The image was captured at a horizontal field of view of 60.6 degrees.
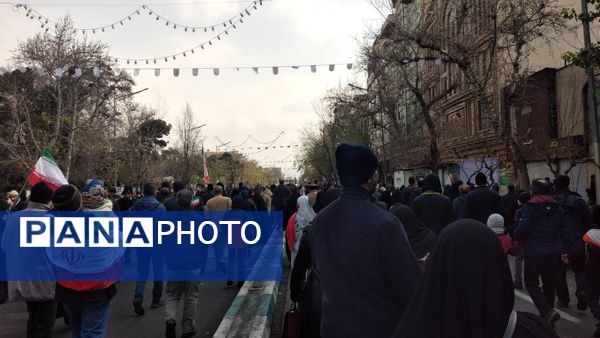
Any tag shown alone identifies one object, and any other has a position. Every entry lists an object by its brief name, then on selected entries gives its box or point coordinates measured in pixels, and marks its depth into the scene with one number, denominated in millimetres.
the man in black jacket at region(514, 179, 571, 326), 6223
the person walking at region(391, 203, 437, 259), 4977
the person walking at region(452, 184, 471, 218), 9848
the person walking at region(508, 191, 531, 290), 8953
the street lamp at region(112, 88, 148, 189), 31386
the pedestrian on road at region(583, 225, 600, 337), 6465
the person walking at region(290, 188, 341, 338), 3959
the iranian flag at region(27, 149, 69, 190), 6902
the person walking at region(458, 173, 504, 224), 7891
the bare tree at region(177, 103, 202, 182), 40125
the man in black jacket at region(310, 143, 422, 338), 2422
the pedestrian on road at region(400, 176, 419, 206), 10914
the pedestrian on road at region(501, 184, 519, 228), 11517
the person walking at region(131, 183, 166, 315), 7453
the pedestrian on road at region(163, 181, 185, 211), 8431
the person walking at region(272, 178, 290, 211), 15555
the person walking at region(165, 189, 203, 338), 6133
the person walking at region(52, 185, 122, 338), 4102
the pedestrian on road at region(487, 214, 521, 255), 6395
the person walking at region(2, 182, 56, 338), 4480
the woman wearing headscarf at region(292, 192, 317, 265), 8383
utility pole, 12900
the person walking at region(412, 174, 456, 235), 6301
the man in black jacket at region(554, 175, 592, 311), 6871
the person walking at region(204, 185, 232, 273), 9734
